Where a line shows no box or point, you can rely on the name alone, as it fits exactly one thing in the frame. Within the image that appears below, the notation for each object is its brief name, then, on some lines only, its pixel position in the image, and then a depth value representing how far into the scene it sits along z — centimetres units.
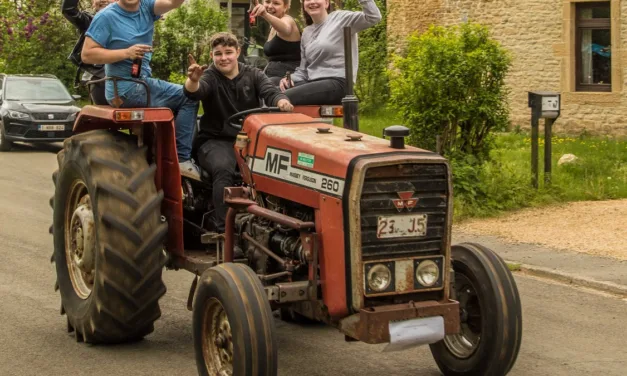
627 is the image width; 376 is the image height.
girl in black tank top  925
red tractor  611
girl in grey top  845
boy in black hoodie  788
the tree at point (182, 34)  2822
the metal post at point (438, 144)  1383
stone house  2156
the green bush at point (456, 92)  1423
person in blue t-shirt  798
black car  2355
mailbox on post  1462
